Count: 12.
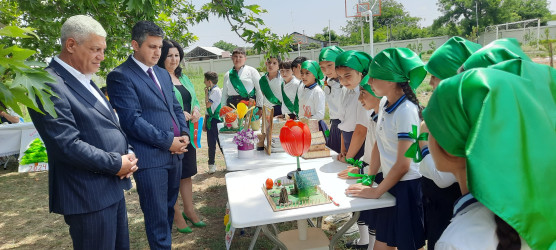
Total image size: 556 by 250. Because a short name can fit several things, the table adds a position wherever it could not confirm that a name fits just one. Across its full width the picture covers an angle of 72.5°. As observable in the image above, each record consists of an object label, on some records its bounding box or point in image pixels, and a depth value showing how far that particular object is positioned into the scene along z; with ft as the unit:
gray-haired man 5.50
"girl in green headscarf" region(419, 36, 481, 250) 5.30
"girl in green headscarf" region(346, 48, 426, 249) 5.91
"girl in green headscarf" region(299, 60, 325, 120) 12.57
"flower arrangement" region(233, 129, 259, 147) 9.13
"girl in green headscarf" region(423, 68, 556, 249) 2.63
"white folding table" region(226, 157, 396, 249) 5.59
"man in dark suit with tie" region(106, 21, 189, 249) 7.48
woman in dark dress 10.66
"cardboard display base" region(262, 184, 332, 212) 5.88
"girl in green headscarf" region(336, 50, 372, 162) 7.87
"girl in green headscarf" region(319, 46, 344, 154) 10.72
